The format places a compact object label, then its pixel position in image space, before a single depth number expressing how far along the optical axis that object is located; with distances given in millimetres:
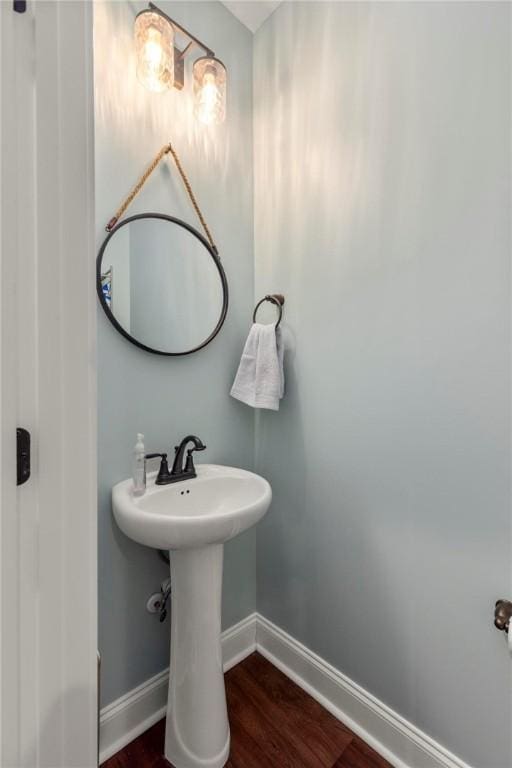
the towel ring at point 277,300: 1418
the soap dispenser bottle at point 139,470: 1104
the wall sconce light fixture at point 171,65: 1092
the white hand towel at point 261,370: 1339
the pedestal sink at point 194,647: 1057
